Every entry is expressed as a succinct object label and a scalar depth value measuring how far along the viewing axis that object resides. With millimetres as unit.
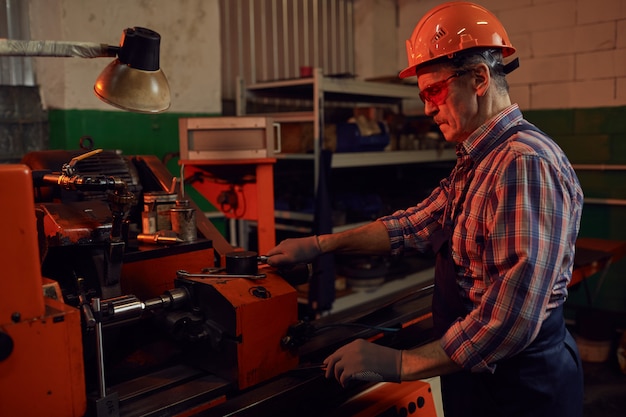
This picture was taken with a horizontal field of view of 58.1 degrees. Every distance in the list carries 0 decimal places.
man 974
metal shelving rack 2988
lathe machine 832
